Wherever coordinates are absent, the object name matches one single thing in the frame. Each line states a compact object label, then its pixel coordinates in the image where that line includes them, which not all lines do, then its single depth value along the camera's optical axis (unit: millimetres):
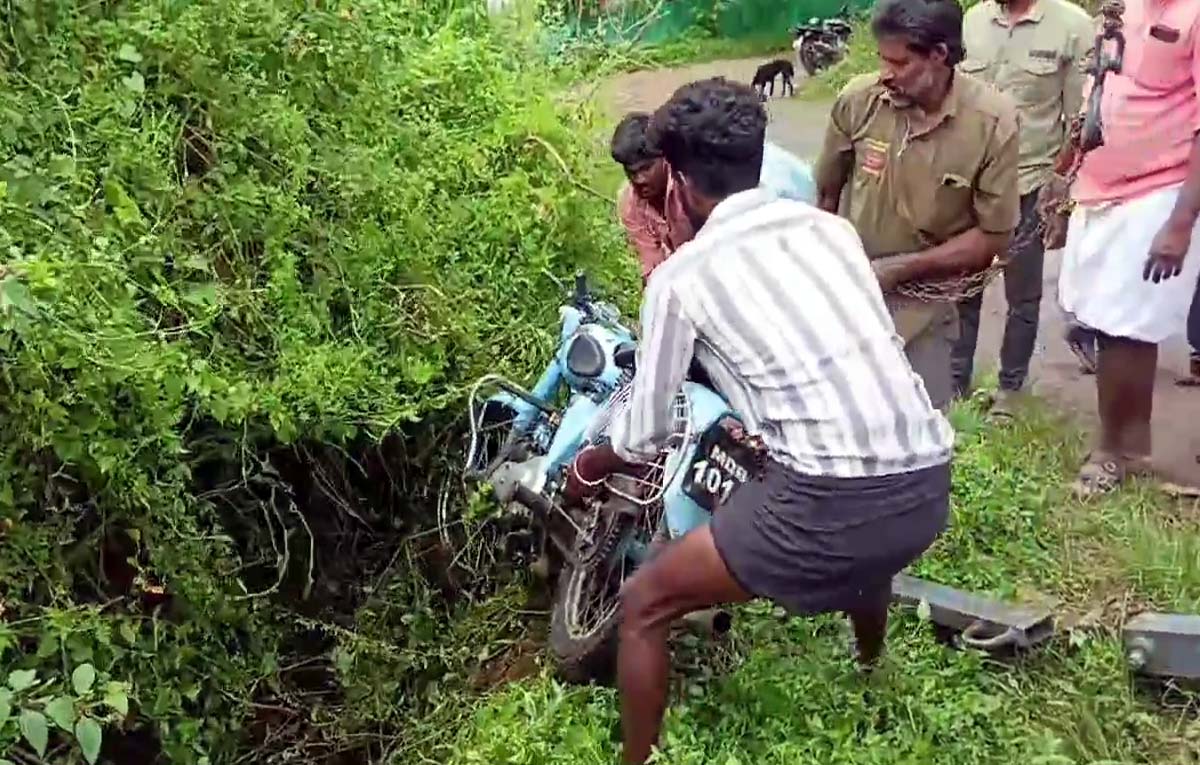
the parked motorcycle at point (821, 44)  14828
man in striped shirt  3209
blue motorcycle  3829
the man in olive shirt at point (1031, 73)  6000
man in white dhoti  4770
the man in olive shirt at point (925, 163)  4465
